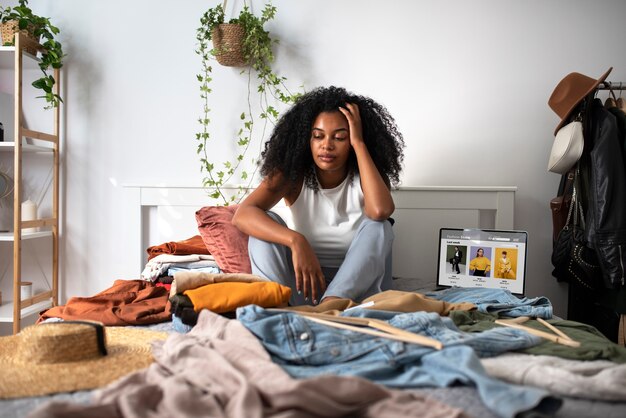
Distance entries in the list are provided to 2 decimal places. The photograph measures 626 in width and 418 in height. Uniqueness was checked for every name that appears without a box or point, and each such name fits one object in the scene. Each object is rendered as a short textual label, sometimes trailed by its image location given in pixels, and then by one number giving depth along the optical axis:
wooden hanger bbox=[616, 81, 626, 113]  2.39
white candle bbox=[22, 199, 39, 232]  2.66
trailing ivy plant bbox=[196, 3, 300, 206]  2.60
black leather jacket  2.12
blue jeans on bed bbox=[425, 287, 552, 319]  1.52
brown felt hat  2.35
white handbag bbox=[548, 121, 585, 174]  2.28
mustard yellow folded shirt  1.38
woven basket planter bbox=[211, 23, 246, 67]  2.57
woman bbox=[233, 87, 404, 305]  1.78
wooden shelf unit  2.47
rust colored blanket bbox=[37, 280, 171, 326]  1.55
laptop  2.23
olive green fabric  1.15
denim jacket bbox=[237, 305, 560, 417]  0.91
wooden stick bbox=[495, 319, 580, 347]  1.21
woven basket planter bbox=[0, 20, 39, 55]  2.56
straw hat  0.97
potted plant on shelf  2.55
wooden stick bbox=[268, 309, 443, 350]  1.10
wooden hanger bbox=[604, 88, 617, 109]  2.43
